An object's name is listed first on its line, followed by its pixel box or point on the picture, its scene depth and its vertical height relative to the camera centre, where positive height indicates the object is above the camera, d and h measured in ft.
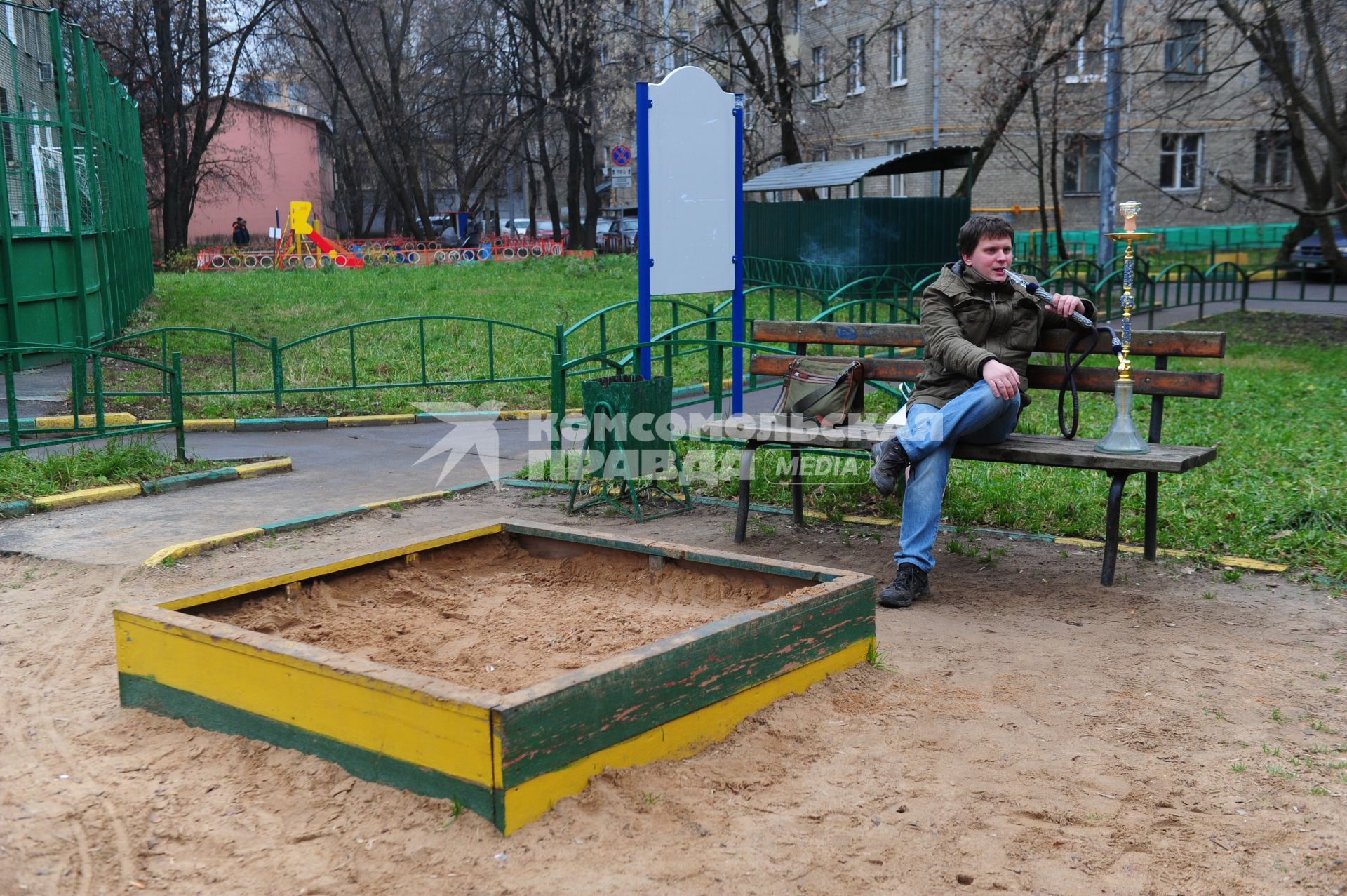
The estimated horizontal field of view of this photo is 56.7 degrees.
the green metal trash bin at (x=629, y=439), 23.09 -3.52
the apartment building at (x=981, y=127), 94.58 +10.68
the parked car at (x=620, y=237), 141.69 +1.55
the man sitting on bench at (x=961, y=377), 17.57 -1.90
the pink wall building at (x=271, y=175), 180.45 +12.82
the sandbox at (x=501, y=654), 10.46 -4.18
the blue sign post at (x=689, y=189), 24.50 +1.21
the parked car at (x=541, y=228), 177.59 +3.97
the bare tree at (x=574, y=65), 97.14 +16.01
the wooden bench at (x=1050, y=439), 17.88 -2.91
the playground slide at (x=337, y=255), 106.73 +0.04
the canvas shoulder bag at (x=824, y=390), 20.59 -2.38
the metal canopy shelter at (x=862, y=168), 69.51 +4.44
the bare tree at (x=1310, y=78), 49.08 +6.60
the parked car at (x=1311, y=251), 83.61 -0.93
